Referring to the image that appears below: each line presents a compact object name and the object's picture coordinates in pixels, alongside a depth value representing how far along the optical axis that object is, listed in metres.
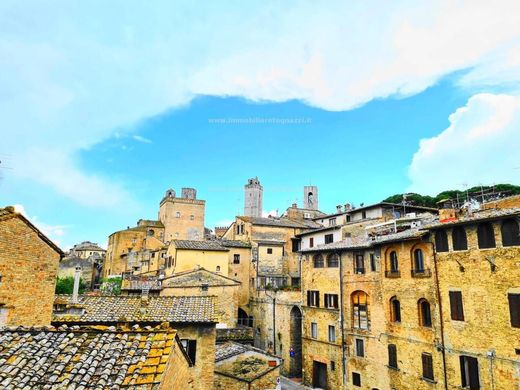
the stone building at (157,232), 66.75
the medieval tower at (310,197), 102.35
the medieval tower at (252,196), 112.82
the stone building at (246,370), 23.09
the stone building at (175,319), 17.36
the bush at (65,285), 46.79
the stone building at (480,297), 18.38
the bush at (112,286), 47.67
